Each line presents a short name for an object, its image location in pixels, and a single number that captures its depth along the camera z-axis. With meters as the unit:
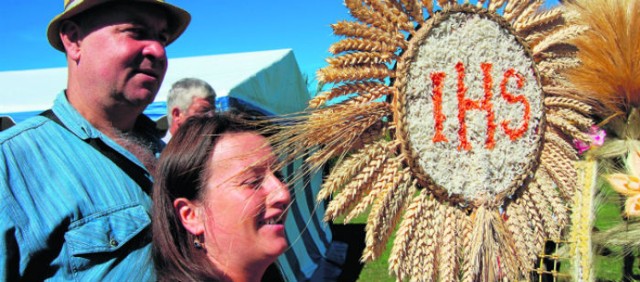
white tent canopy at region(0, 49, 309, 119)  4.34
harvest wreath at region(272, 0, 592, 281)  1.01
